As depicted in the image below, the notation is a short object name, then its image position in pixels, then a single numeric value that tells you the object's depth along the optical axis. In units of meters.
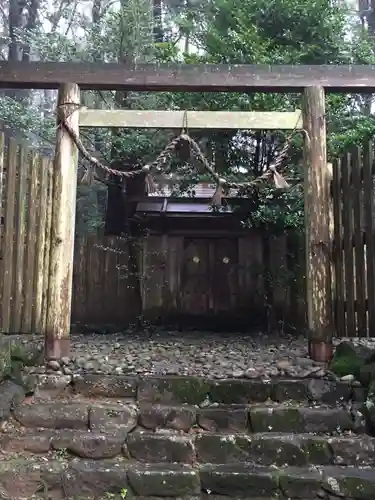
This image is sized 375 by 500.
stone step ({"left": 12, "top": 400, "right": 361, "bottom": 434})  3.73
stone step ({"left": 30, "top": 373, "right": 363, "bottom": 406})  4.04
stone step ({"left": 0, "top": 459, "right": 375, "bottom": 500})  3.21
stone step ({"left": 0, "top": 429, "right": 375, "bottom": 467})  3.47
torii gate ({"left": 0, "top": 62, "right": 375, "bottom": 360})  4.90
